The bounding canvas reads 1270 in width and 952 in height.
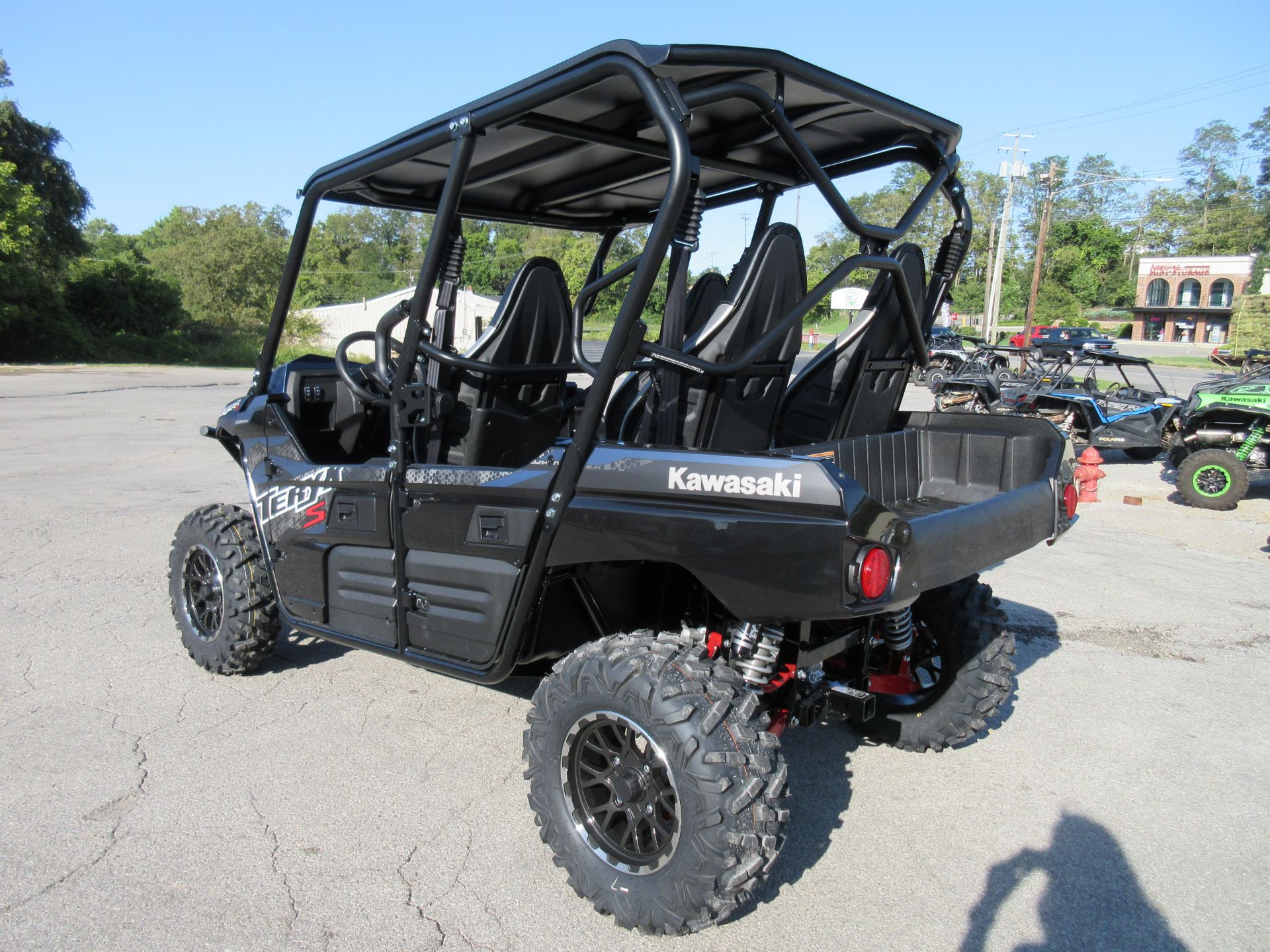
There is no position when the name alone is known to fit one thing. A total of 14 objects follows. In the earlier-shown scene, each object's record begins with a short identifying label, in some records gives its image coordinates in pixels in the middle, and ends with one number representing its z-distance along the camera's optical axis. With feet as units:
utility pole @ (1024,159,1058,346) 127.88
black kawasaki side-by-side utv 8.12
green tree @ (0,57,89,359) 107.24
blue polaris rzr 38.45
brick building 202.59
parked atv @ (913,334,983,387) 69.05
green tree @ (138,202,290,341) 173.17
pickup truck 113.09
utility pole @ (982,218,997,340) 149.74
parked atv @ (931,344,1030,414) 45.80
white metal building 138.10
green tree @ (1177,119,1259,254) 245.45
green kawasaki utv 30.89
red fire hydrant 32.37
